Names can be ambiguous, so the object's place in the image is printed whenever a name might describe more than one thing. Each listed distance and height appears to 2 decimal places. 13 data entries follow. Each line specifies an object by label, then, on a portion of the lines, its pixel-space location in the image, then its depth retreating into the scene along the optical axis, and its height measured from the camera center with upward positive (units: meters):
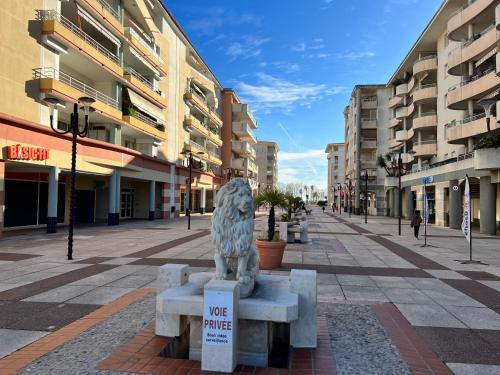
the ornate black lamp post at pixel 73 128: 11.48 +2.43
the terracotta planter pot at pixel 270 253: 10.50 -1.46
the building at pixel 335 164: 117.75 +13.32
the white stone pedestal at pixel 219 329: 3.98 -1.40
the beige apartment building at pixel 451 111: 23.66 +8.09
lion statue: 4.71 -0.35
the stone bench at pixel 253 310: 4.28 -1.30
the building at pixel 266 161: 112.38 +13.12
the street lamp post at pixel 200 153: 41.17 +5.68
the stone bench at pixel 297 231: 16.83 -1.35
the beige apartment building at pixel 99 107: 17.75 +6.17
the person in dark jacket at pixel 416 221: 19.28 -0.87
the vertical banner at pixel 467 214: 12.17 -0.30
